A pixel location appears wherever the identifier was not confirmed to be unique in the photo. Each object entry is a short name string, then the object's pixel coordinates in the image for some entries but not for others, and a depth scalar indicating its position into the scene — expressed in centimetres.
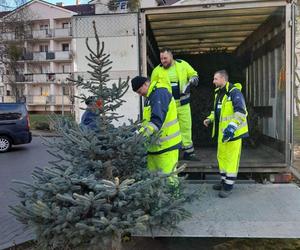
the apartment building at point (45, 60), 5547
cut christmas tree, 343
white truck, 438
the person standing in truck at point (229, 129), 535
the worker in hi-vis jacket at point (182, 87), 654
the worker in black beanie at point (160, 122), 434
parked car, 1510
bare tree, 3055
